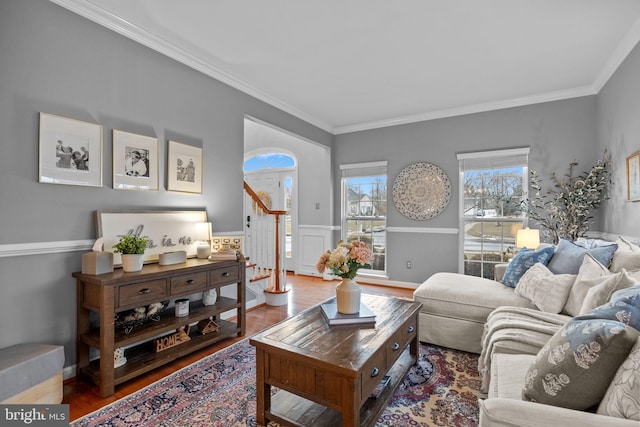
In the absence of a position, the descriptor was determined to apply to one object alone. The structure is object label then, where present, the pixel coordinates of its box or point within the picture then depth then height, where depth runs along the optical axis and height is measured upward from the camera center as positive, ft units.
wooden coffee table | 4.95 -2.61
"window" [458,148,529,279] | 14.05 +0.49
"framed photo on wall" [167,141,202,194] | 9.59 +1.57
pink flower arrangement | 6.79 -0.95
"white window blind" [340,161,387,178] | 17.13 +2.70
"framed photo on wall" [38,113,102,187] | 7.01 +1.57
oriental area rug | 5.98 -3.91
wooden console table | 6.77 -2.34
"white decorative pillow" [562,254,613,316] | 6.59 -1.42
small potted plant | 7.55 -0.83
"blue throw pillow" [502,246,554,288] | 9.07 -1.39
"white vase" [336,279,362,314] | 6.84 -1.78
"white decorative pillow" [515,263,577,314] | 7.25 -1.78
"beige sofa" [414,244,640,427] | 3.24 -2.37
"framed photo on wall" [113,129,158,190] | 8.29 +1.56
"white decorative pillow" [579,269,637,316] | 5.05 -1.26
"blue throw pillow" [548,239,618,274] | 7.47 -1.04
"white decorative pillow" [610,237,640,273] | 6.75 -0.96
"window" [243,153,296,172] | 20.74 +3.78
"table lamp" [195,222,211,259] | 9.72 -0.70
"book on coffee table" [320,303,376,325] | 6.53 -2.16
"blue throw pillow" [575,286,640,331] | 3.65 -1.16
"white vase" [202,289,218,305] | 9.82 -2.54
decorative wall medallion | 15.47 +1.29
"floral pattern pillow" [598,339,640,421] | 3.05 -1.80
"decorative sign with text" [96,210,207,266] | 7.89 -0.31
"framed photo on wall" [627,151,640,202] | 8.76 +1.15
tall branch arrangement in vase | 11.51 +0.64
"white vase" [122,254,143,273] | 7.54 -1.11
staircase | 13.05 -2.43
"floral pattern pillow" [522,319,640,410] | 3.34 -1.69
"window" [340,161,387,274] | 17.34 +0.58
